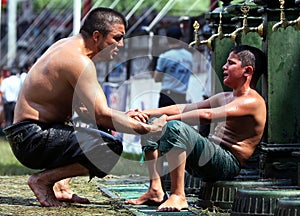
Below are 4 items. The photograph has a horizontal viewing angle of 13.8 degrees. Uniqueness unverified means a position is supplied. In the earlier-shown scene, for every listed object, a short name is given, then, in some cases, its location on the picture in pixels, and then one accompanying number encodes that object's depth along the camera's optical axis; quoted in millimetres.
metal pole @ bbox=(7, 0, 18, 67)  42187
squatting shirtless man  9222
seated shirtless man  8946
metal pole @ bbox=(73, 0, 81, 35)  17687
